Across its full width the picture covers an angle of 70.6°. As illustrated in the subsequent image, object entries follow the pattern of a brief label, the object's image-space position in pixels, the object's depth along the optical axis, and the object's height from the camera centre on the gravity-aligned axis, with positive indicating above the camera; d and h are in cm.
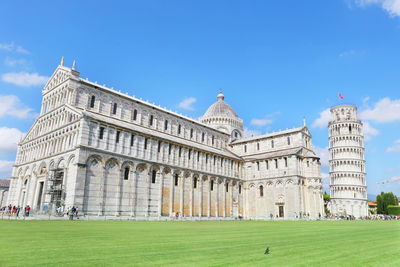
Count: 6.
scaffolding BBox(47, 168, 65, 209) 3416 +193
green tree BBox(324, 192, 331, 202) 11136 +356
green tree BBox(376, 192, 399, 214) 8850 +197
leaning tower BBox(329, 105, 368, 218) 7688 +1167
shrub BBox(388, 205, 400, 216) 8099 -69
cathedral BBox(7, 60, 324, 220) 3466 +598
